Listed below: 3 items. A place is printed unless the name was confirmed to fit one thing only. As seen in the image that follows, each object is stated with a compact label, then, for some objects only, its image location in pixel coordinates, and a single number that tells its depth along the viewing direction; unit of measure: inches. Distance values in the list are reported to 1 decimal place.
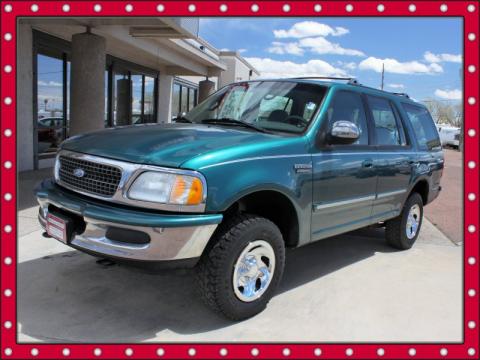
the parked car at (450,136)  1321.9
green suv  115.0
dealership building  357.1
